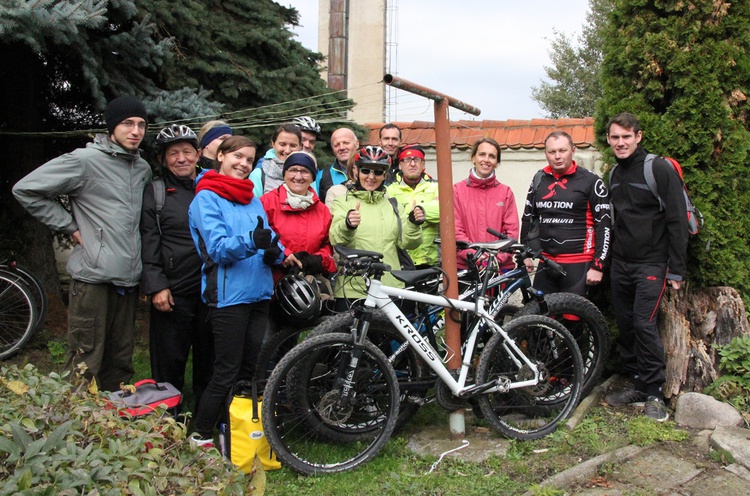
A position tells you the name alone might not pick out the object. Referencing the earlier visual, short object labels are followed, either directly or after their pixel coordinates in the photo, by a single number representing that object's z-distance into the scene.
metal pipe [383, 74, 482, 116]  3.81
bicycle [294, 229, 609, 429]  4.22
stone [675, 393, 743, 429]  4.45
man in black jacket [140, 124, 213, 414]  4.28
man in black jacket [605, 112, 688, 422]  4.64
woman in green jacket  4.45
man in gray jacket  4.01
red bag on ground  3.77
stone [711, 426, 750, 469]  3.98
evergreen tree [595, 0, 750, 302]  5.00
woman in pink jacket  5.28
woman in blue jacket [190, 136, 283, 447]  3.93
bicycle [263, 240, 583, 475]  3.86
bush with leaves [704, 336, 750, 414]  4.67
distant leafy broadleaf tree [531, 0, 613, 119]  26.03
